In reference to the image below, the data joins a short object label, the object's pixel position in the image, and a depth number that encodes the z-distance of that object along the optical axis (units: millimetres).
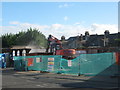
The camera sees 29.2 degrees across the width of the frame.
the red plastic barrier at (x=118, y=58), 17891
